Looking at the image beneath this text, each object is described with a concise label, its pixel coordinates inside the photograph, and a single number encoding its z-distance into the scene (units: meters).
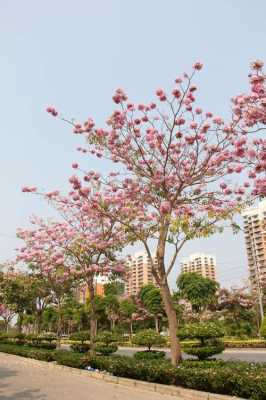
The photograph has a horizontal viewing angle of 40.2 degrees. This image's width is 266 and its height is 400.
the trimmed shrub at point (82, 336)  21.31
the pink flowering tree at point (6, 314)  38.12
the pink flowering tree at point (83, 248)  13.88
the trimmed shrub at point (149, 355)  13.52
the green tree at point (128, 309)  57.16
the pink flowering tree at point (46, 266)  16.61
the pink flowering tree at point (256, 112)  6.69
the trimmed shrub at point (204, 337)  11.81
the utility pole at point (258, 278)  37.76
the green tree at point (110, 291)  58.66
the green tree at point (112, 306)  58.78
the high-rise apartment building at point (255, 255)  37.29
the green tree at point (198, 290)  46.62
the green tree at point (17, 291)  23.59
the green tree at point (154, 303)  50.69
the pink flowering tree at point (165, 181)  9.91
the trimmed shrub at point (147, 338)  15.91
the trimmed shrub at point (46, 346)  21.55
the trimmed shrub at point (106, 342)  17.16
